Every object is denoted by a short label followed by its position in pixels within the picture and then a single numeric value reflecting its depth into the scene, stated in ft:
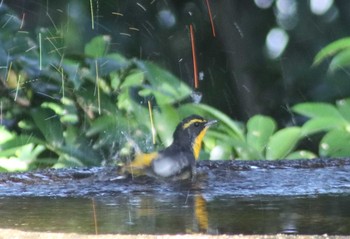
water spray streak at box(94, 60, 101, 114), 30.17
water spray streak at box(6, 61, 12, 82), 31.83
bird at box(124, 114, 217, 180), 21.35
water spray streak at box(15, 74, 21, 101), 31.86
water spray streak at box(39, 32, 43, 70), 30.73
